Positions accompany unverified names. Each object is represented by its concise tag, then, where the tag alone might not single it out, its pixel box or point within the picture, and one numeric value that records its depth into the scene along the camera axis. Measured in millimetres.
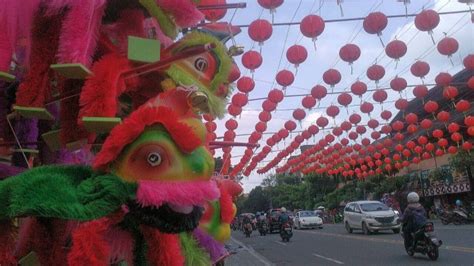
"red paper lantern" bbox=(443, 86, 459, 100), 14172
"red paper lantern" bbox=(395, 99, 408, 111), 15311
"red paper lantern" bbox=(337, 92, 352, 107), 14672
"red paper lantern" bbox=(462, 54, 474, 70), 11456
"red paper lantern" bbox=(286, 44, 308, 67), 10133
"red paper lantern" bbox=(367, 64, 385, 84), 11719
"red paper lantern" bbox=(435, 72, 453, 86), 12875
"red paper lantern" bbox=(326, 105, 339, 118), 16266
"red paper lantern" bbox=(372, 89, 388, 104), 14516
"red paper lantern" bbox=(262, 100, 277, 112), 14259
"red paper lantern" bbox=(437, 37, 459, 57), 10398
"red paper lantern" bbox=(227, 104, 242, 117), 12029
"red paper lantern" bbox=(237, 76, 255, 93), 11315
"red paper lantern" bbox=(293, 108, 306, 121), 16294
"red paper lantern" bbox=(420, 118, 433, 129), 18375
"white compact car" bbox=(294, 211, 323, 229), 33000
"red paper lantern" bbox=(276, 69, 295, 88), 11578
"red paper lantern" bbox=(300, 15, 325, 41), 8953
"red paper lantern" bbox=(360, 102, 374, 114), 16203
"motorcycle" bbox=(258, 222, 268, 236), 29462
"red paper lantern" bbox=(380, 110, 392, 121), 17875
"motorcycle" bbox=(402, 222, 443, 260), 10383
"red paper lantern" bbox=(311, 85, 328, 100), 13384
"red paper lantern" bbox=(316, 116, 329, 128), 18184
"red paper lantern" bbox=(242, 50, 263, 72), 10141
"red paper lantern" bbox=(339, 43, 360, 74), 10258
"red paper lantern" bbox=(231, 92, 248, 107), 11808
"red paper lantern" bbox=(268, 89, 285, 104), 13477
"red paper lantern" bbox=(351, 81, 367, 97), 13125
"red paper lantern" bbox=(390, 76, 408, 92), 13031
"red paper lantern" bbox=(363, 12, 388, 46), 9078
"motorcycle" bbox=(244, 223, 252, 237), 28223
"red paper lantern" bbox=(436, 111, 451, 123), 17359
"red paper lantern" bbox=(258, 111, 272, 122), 15665
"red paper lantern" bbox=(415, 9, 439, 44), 9164
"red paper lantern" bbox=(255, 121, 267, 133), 16823
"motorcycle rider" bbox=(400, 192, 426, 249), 10695
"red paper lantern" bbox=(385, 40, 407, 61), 9961
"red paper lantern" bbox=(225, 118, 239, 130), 14928
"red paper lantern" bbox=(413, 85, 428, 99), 14117
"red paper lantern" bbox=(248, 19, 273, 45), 9000
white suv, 20656
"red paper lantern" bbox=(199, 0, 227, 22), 2774
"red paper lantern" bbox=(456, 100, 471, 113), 15750
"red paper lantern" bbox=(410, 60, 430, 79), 11578
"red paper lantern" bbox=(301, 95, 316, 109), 14545
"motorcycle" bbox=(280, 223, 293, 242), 21328
